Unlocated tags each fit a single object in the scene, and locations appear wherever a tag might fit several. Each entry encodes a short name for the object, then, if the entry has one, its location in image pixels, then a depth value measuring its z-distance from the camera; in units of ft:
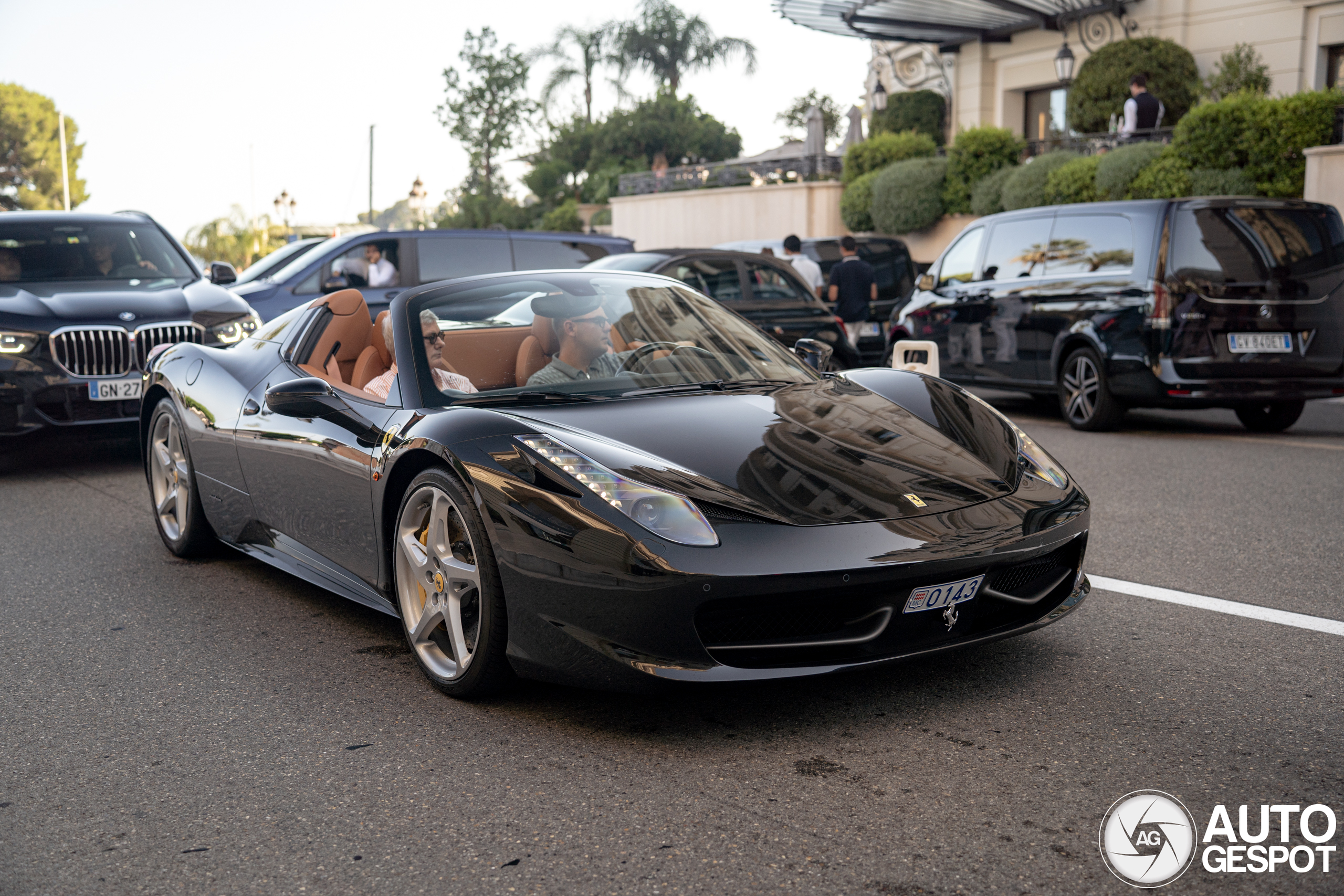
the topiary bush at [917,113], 96.32
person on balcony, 68.13
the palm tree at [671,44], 159.74
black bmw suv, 26.08
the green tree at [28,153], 237.45
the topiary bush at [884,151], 89.76
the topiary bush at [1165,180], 60.54
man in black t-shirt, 45.85
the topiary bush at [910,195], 82.48
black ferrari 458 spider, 10.50
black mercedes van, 29.58
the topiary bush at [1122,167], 64.59
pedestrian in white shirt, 47.57
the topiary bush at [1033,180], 72.23
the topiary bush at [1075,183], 68.39
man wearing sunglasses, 13.96
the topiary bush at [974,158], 79.77
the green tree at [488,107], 178.81
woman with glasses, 13.50
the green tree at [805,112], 187.73
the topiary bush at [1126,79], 76.07
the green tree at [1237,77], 70.85
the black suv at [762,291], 36.37
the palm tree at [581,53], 166.09
